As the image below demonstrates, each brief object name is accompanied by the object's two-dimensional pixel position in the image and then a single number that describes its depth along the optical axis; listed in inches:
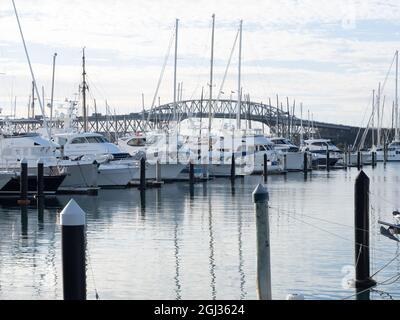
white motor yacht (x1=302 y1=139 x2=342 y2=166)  3836.1
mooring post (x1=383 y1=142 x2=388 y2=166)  4416.1
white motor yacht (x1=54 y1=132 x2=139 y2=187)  2081.7
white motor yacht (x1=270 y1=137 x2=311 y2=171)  3334.2
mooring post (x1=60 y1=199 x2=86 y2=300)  420.2
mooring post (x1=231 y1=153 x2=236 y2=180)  2527.3
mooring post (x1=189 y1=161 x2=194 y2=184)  2159.2
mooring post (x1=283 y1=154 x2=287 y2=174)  3141.2
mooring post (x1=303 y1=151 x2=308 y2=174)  3032.5
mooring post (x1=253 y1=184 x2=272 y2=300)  522.6
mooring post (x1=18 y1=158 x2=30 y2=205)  1550.2
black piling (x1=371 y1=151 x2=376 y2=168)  3863.2
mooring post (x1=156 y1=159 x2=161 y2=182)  2284.4
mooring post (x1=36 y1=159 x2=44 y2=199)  1610.1
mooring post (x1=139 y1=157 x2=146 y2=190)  1953.0
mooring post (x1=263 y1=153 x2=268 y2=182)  2781.3
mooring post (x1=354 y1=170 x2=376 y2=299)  617.0
